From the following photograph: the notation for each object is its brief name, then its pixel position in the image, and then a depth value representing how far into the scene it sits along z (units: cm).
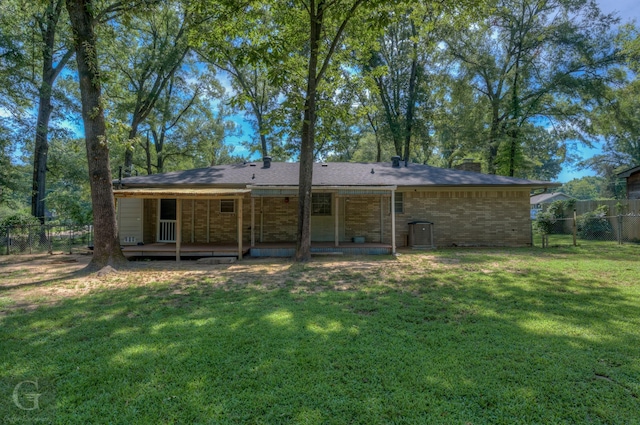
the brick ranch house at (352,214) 1227
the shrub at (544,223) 1712
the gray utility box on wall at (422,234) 1243
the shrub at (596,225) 1522
